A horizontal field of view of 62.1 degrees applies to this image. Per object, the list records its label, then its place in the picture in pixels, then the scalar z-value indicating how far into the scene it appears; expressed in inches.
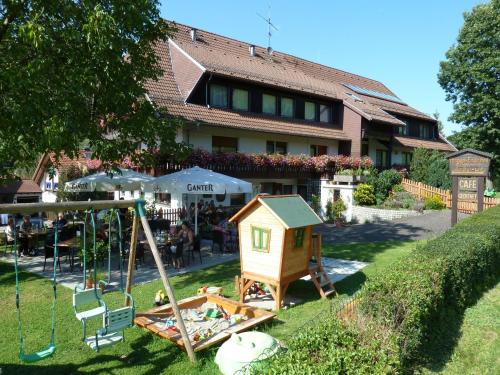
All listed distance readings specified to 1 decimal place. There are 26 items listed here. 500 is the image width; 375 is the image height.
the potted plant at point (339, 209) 845.8
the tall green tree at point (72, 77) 345.4
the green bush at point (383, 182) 910.4
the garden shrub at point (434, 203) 906.7
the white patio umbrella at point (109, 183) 537.3
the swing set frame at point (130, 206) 200.5
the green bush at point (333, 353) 140.6
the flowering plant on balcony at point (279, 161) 696.4
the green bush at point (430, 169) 1063.0
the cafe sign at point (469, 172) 546.0
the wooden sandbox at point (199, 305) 244.7
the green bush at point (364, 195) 858.1
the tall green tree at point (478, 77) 1322.6
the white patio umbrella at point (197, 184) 490.6
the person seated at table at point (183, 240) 438.3
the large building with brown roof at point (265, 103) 782.5
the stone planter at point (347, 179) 849.2
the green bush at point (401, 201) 863.2
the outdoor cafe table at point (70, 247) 415.8
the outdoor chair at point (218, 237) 514.9
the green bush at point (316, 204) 895.7
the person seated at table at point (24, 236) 516.1
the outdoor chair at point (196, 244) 468.4
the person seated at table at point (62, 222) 546.2
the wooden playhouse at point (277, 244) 313.9
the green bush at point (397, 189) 952.9
